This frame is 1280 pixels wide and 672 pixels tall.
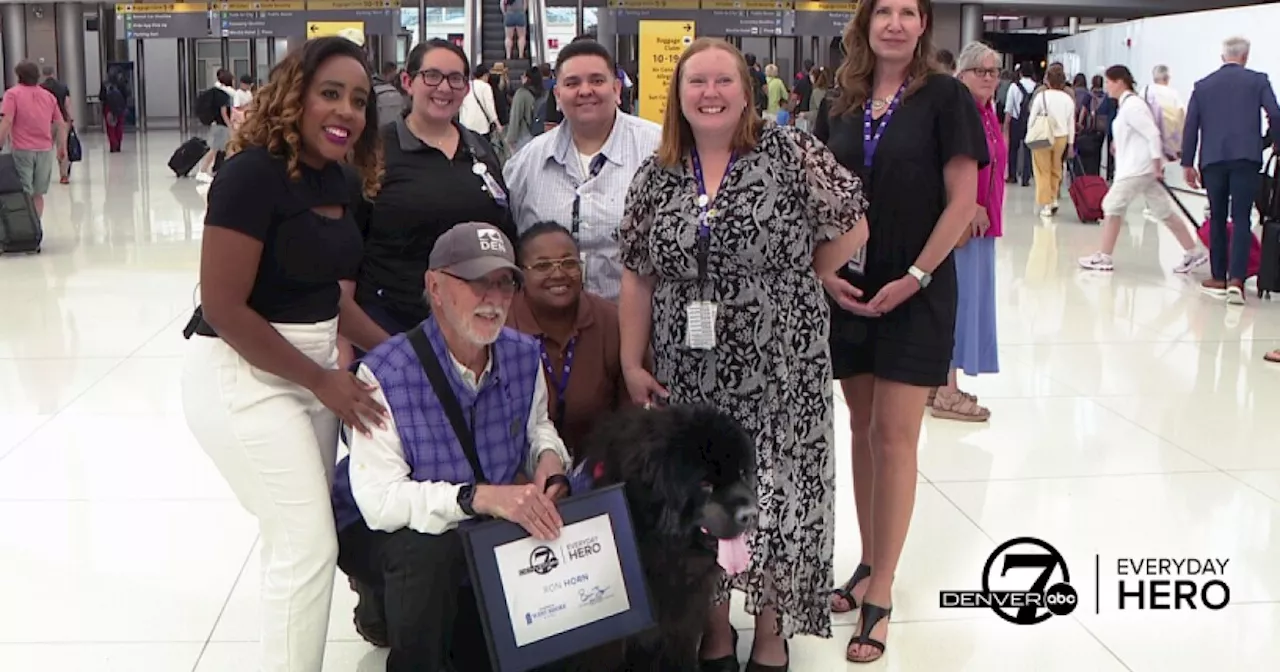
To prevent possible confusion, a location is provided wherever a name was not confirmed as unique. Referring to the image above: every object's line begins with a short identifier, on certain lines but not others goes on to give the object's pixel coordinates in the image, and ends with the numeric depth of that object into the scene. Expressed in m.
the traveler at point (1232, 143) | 8.48
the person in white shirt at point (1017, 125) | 17.94
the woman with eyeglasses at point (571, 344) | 3.18
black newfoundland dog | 2.62
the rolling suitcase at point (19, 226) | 10.44
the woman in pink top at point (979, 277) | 5.58
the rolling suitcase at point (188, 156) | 17.64
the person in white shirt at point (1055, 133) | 13.96
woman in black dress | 3.22
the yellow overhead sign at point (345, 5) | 28.17
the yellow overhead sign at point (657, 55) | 14.74
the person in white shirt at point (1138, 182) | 9.94
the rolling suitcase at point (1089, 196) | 13.30
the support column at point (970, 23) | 30.30
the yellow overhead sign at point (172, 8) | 28.70
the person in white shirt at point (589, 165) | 3.40
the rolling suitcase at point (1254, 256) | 8.96
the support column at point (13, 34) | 28.81
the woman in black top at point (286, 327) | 2.48
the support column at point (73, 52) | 28.73
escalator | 22.05
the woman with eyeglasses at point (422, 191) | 3.38
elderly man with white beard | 2.67
